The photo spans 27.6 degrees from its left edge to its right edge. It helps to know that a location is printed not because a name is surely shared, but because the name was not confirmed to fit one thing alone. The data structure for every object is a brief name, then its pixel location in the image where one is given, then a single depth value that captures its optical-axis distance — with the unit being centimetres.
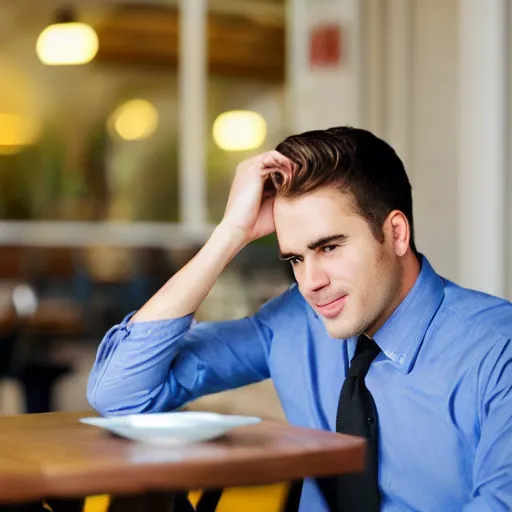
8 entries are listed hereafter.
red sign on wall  535
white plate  147
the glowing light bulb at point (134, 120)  748
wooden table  129
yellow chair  280
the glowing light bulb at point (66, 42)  706
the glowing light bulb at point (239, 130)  696
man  174
